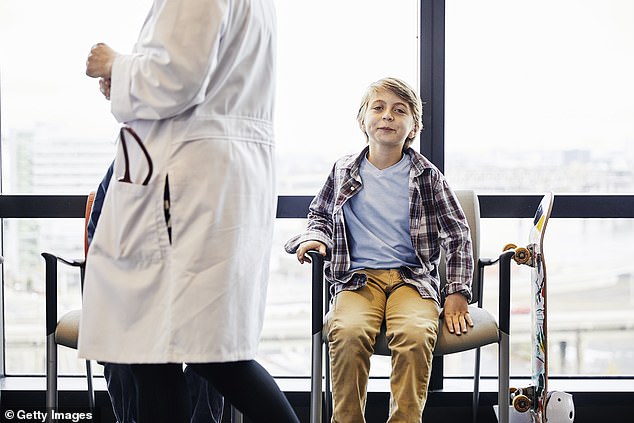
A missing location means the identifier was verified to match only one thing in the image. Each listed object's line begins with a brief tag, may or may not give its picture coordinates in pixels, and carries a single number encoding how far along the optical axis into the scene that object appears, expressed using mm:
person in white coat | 1514
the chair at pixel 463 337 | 2082
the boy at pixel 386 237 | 2100
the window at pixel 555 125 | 2668
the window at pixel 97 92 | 2682
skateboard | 2182
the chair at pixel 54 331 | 2119
